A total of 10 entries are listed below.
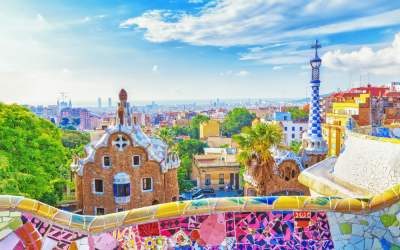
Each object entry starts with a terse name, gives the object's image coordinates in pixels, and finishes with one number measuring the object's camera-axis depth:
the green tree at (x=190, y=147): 51.74
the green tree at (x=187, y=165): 43.28
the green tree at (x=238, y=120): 94.69
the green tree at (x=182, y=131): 88.12
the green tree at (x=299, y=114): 83.24
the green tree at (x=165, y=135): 31.94
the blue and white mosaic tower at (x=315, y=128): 20.52
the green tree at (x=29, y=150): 16.08
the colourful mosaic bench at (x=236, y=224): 4.12
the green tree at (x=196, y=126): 89.62
